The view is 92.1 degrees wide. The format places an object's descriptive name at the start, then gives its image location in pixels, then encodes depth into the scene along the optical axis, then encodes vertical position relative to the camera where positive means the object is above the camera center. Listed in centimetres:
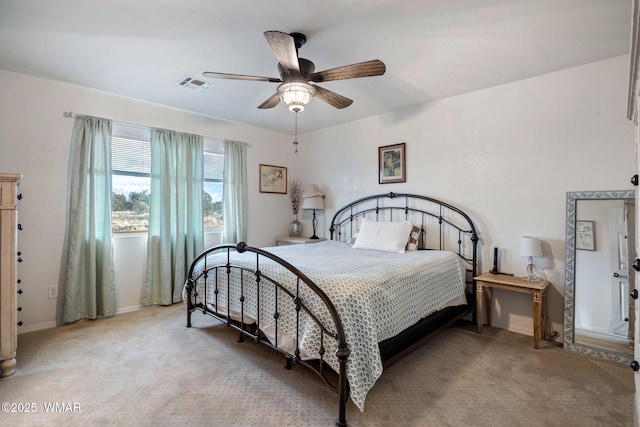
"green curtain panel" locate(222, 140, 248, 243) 445 +25
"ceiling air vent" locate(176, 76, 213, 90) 309 +132
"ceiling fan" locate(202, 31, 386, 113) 208 +98
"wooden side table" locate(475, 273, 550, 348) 267 -73
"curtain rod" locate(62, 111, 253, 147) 320 +101
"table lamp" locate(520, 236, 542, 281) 280 -34
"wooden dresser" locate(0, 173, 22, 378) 213 -42
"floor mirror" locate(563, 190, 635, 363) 245 -53
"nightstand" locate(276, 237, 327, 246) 460 -45
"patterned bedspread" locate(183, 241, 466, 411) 177 -59
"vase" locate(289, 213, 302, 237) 507 -30
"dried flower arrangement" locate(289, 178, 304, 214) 529 +32
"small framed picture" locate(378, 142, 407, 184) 397 +62
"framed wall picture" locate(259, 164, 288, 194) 491 +52
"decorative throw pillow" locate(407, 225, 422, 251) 344 -31
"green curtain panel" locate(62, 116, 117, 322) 320 -17
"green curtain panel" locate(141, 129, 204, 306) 375 -4
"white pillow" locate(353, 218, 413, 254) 336 -28
